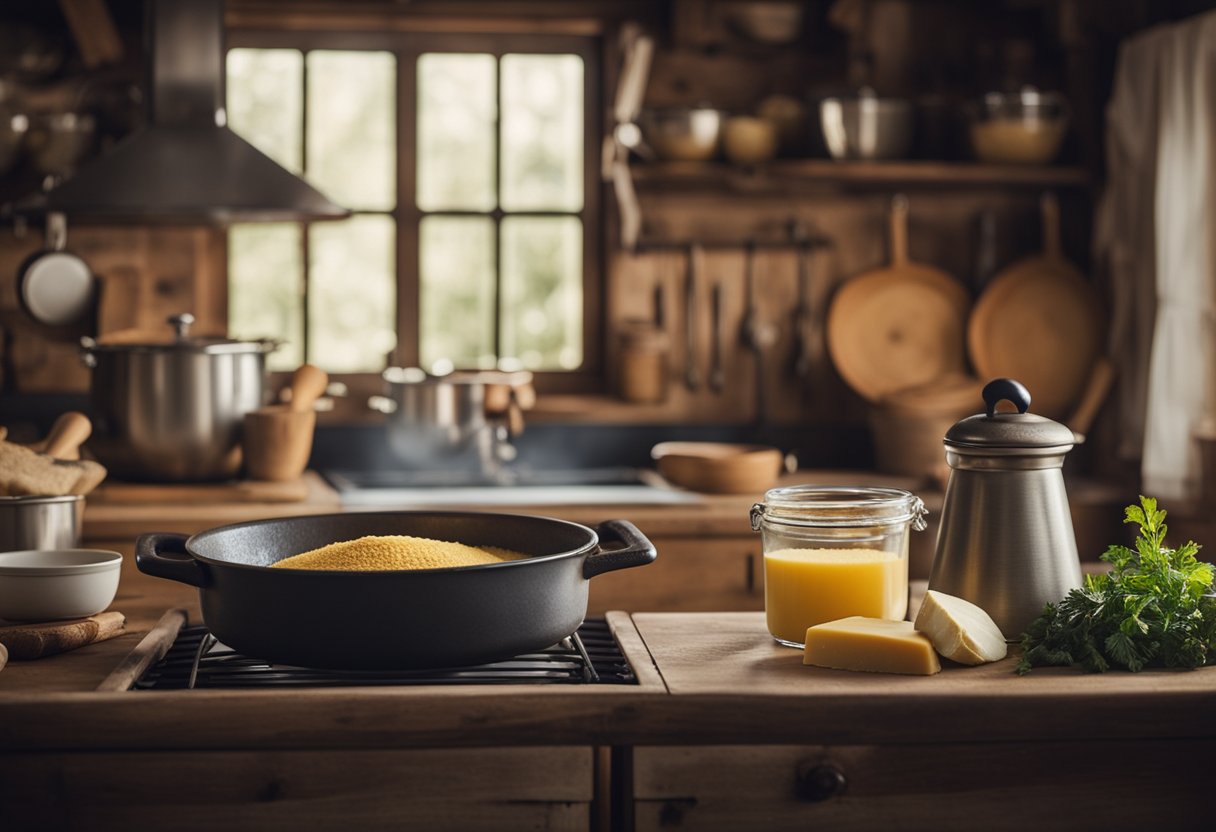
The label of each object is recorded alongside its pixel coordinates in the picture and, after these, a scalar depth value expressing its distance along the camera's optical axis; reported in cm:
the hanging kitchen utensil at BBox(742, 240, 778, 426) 401
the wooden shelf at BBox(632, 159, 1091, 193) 382
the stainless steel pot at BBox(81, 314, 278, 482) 327
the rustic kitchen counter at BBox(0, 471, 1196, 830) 134
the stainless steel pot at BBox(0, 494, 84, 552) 200
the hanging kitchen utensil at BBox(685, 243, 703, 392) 401
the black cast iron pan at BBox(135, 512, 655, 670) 137
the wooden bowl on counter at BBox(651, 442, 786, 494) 342
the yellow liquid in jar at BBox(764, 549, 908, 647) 160
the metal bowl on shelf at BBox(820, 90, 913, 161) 379
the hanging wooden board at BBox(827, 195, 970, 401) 406
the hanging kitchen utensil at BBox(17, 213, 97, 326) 377
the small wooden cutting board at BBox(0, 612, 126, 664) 154
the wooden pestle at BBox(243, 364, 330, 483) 332
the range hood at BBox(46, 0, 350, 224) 317
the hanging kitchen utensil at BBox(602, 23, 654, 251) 386
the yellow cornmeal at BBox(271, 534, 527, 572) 146
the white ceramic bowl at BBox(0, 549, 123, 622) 165
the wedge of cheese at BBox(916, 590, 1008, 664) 149
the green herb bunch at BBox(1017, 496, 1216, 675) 149
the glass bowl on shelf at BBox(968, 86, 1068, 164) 381
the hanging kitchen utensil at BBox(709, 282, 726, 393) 405
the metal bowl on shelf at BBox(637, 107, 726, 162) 381
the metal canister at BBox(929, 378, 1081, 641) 158
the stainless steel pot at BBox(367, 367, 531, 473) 359
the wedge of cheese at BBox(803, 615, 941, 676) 146
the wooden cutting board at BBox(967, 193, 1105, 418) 400
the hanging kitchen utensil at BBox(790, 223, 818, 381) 405
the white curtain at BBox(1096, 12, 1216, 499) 340
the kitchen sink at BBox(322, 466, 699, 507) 335
